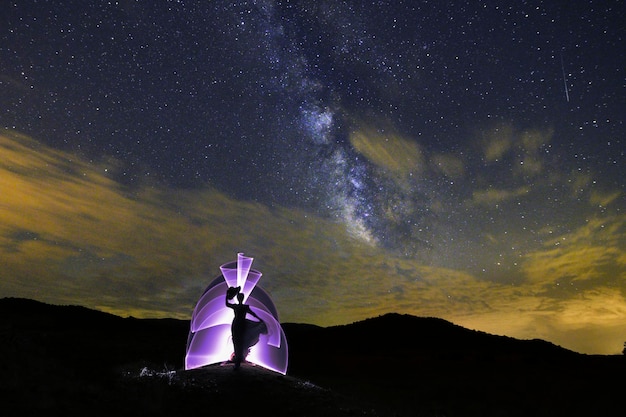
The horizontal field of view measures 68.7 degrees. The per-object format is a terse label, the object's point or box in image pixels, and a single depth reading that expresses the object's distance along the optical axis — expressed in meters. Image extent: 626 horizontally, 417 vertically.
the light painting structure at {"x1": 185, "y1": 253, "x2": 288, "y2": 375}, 12.48
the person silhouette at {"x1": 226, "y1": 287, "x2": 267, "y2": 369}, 10.92
